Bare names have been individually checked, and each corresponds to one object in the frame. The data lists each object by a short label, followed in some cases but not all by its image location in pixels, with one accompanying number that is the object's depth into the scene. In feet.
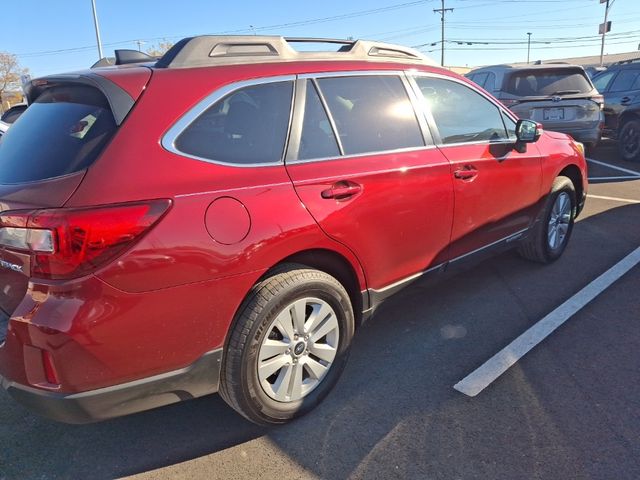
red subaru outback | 6.45
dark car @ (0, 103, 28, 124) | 12.37
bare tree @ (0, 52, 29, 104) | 192.24
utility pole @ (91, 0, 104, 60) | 81.03
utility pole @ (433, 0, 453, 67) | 209.56
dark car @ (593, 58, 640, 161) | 31.43
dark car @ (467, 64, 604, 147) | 27.32
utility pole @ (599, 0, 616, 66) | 142.28
